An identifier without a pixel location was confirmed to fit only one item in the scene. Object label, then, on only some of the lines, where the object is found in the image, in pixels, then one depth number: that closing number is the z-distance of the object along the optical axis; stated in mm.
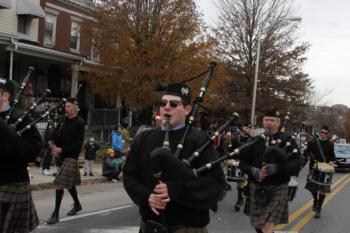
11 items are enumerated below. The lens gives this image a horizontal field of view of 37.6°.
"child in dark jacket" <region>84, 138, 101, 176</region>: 14561
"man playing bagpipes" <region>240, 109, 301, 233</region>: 6266
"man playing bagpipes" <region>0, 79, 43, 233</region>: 4625
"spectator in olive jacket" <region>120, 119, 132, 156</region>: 16263
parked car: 23750
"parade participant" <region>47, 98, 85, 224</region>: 8031
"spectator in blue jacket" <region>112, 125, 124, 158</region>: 14805
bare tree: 33156
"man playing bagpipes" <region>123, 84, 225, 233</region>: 3365
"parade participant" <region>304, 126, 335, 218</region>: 10445
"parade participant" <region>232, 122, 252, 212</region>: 10295
